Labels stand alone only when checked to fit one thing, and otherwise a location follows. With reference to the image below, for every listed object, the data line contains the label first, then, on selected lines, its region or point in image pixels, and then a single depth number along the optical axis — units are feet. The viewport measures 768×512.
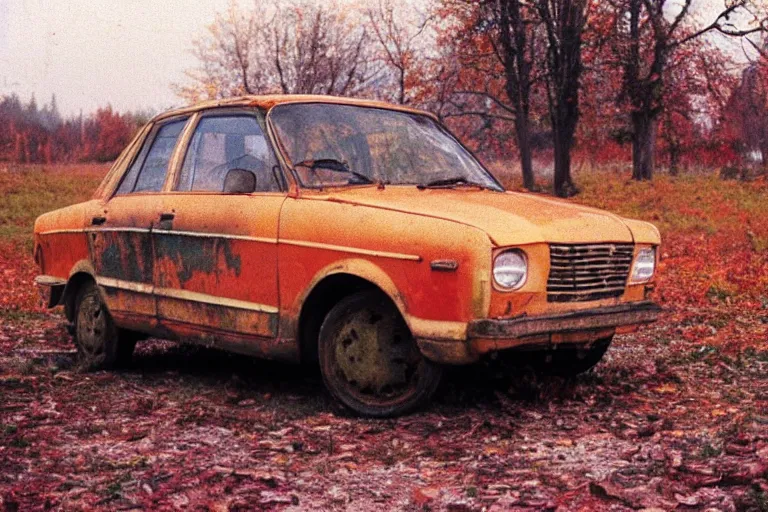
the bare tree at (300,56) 132.26
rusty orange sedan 17.30
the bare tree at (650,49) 94.38
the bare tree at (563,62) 69.87
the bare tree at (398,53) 126.62
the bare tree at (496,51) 78.12
